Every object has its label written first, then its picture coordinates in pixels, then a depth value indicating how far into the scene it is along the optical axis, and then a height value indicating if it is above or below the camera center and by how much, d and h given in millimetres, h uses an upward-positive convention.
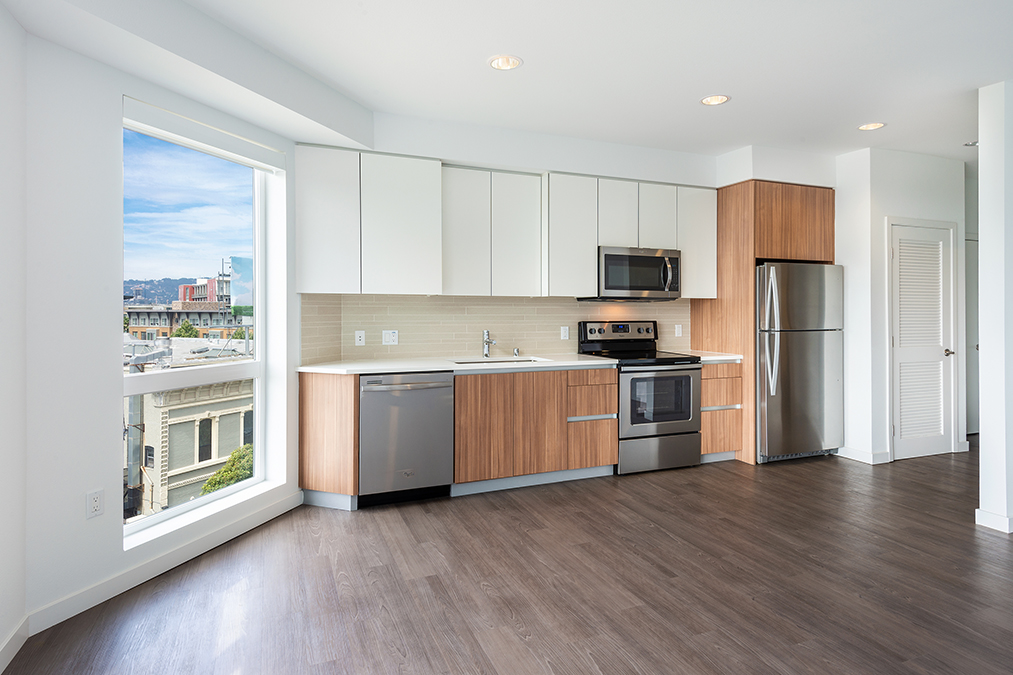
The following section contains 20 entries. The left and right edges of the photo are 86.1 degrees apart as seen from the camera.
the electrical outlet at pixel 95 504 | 2262 -676
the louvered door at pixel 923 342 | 4539 -31
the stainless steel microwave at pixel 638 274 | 4305 +538
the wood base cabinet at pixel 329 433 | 3338 -570
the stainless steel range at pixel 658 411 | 4125 -553
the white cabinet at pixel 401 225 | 3604 +790
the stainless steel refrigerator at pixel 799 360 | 4387 -174
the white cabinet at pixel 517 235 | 4105 +816
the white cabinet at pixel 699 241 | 4609 +850
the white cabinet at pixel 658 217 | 4461 +1024
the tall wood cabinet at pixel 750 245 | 4406 +791
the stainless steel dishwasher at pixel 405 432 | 3367 -574
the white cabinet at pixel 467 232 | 3951 +809
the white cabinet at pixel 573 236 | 4160 +813
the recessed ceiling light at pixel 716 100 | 3338 +1490
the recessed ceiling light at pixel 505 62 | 2822 +1472
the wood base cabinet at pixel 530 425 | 3623 -589
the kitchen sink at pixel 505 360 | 3863 -140
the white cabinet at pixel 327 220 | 3453 +785
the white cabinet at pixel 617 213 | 4301 +1016
